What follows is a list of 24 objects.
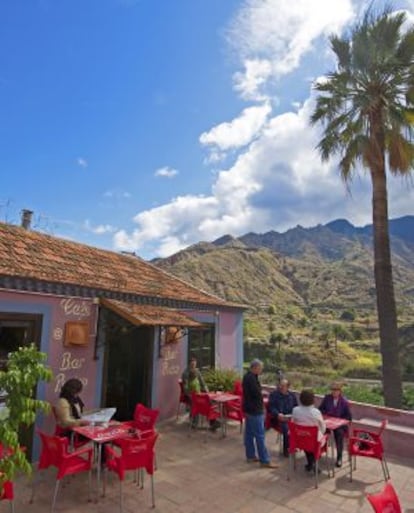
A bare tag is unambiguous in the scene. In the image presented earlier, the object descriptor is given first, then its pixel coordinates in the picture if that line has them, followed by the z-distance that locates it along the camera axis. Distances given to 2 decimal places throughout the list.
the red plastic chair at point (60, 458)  4.77
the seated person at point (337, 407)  6.88
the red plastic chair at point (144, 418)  6.34
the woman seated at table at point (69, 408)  5.73
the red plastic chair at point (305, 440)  5.88
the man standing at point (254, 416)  6.64
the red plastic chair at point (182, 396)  9.05
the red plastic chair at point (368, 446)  5.98
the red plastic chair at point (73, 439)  5.90
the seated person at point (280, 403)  7.51
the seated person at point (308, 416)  6.16
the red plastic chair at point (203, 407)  7.97
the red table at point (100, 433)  5.31
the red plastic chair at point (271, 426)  7.41
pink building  6.91
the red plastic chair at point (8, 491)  3.96
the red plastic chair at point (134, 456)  4.88
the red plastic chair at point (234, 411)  8.60
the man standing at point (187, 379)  9.01
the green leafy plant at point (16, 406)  3.23
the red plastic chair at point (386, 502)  3.25
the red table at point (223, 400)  8.32
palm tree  10.02
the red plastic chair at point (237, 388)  9.41
